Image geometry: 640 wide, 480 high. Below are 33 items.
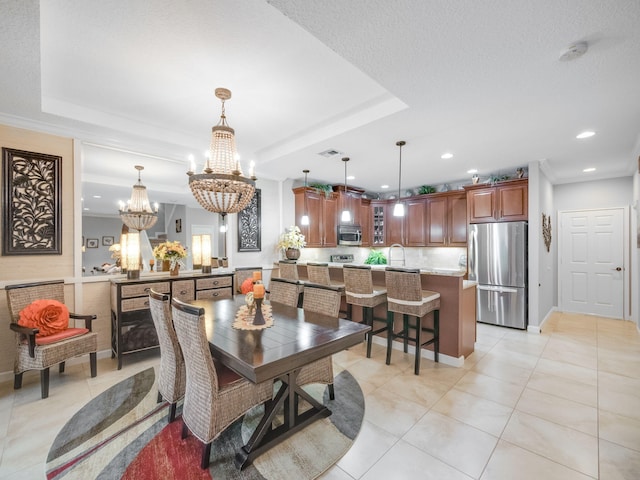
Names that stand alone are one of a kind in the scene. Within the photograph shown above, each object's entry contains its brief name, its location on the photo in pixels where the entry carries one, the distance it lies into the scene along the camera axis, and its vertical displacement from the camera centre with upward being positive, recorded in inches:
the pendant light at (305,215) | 205.5 +18.7
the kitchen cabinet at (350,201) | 238.2 +33.8
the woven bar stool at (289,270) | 167.2 -18.1
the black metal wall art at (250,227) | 186.9 +8.9
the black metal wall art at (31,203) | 111.6 +15.2
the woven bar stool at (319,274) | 146.3 -17.8
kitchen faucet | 260.8 -16.9
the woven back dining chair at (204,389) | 63.7 -36.0
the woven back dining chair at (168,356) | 77.3 -33.1
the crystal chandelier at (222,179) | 94.9 +20.6
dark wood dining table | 61.9 -25.7
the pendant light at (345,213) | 168.4 +17.0
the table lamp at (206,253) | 156.6 -7.1
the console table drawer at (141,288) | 124.4 -21.8
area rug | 66.8 -54.3
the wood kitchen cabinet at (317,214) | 213.6 +20.3
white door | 202.2 -16.6
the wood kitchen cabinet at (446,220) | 219.1 +16.2
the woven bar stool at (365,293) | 131.0 -24.9
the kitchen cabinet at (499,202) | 179.8 +25.2
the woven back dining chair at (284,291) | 114.1 -21.3
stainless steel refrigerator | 177.2 -20.0
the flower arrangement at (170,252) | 143.2 -5.9
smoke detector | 70.6 +48.0
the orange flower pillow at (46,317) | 100.8 -27.8
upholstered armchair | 99.0 -34.1
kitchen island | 125.8 -33.4
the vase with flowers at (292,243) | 201.2 -2.0
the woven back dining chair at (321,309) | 89.4 -24.3
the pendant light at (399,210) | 158.4 +17.0
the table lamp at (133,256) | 131.7 -7.3
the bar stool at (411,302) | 117.7 -26.6
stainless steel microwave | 237.3 +4.5
